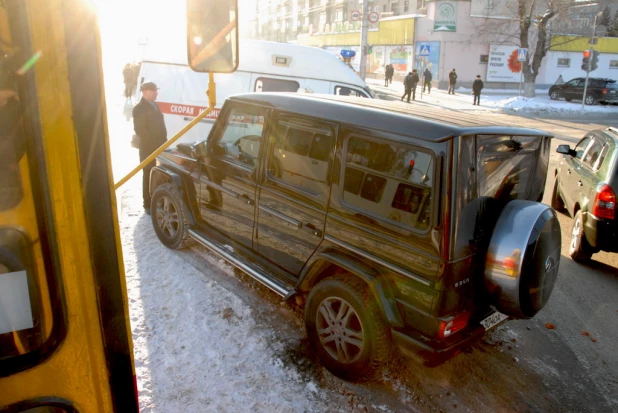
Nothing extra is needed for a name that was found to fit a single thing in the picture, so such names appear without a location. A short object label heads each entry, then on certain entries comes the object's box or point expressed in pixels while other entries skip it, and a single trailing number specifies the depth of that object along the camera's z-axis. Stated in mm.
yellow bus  1235
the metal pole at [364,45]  22420
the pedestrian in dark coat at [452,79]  28191
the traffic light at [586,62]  20984
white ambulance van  9352
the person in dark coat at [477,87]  24141
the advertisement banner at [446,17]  33031
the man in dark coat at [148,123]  6527
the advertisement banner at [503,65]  33906
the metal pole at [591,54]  20778
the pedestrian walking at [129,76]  17020
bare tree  24719
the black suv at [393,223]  3008
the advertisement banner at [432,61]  33588
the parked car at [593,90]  25438
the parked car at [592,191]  5453
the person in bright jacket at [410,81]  23388
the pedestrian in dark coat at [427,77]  28097
